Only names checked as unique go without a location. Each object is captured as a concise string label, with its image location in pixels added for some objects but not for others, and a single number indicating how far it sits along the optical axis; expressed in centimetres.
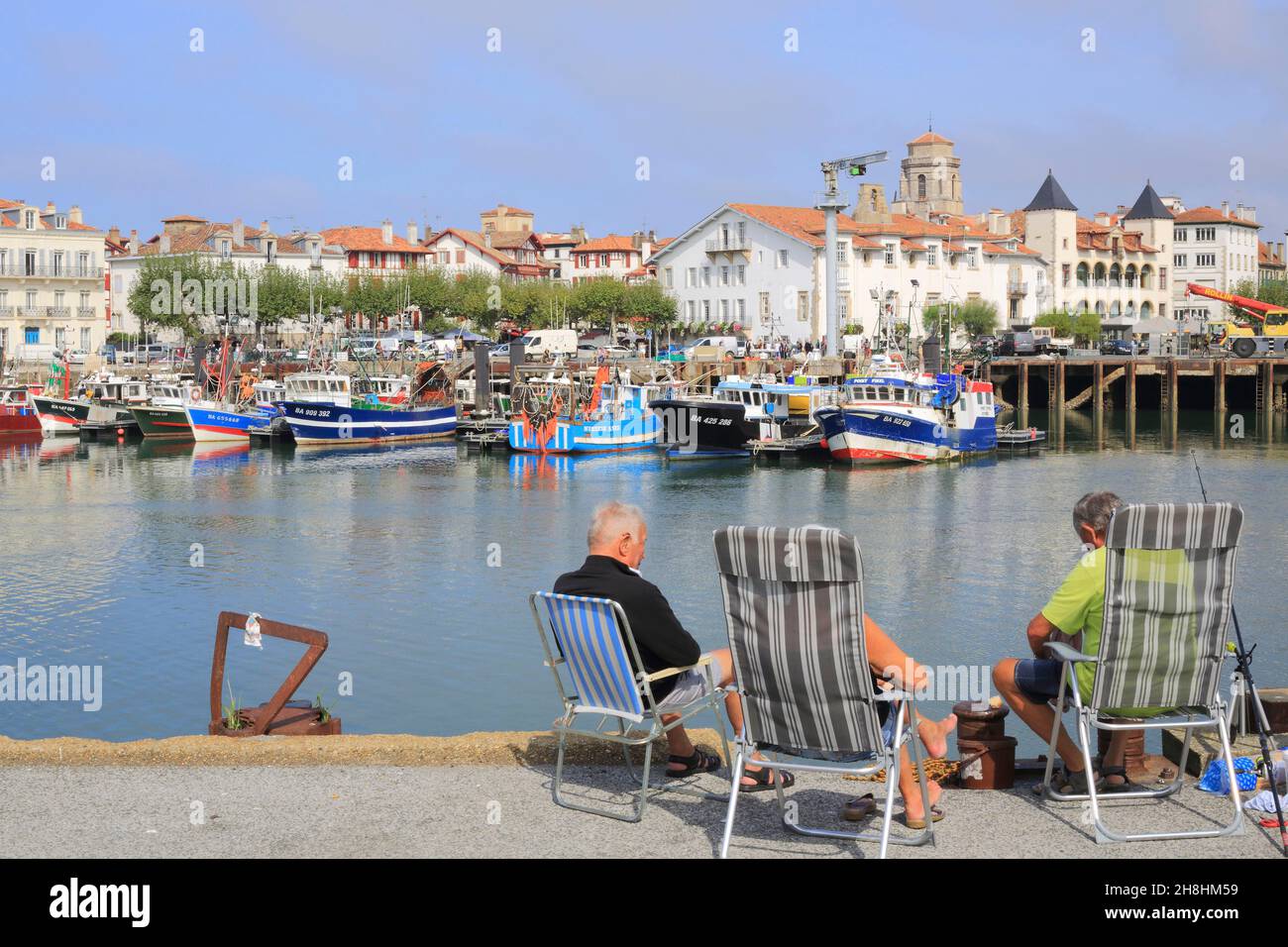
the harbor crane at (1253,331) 7419
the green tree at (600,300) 8694
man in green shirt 654
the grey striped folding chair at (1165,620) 616
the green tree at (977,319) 8775
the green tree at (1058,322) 9294
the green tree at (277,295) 8562
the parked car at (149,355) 7888
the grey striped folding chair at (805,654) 592
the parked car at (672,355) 7061
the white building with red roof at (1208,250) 11612
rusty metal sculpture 812
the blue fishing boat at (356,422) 5753
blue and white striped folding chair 657
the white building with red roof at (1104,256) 10106
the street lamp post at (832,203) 7064
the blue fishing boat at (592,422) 5250
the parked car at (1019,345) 7925
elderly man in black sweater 689
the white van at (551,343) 7275
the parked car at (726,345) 7250
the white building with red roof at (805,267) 8081
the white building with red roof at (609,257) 11306
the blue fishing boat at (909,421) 4794
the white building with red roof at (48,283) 7919
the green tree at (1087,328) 9431
